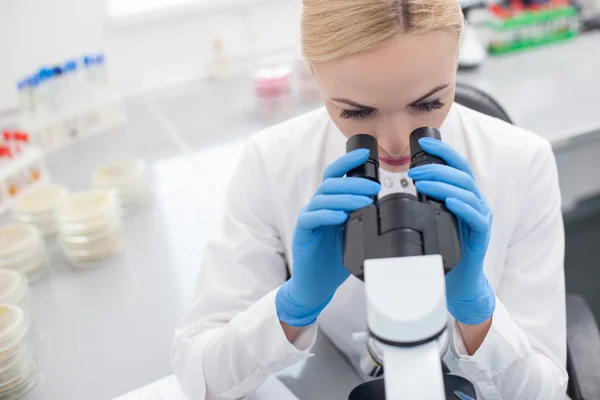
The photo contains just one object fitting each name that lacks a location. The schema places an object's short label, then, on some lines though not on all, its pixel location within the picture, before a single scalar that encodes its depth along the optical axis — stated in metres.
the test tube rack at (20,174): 1.54
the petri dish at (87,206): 1.36
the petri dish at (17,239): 1.31
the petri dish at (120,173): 1.54
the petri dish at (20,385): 1.03
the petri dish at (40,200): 1.45
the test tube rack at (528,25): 2.21
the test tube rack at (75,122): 1.80
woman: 0.79
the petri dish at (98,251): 1.37
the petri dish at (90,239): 1.35
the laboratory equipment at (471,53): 2.09
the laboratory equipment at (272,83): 1.97
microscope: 0.50
